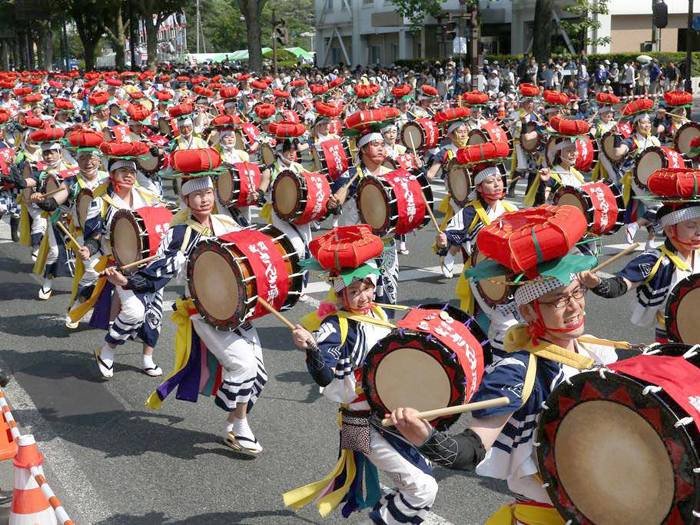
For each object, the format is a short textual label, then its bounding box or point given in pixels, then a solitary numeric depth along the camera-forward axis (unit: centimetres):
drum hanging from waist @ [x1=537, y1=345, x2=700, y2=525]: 269
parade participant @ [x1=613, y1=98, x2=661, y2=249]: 1232
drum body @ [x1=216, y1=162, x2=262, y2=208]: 1074
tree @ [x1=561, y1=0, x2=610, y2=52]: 4144
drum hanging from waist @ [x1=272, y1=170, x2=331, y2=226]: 921
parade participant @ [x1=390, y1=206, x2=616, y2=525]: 342
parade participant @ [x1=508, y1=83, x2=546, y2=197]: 1567
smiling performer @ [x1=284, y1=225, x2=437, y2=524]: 449
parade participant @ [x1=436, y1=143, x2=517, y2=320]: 745
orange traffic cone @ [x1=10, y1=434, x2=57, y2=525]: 429
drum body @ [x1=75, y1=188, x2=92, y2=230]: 902
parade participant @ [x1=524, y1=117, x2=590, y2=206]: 970
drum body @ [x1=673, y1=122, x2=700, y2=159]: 1350
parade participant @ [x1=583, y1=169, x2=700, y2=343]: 572
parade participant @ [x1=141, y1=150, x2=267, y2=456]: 611
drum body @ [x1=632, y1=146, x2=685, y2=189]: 1143
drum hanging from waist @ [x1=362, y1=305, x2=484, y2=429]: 384
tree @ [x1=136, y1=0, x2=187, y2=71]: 5891
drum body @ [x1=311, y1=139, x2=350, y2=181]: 1266
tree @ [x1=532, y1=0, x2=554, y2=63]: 3600
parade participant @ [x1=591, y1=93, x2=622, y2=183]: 1334
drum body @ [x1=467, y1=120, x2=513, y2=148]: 1486
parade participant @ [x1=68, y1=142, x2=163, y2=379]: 786
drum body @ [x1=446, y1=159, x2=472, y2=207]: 926
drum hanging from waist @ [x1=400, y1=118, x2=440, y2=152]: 1611
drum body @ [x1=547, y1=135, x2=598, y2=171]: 1208
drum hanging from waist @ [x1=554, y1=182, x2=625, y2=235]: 789
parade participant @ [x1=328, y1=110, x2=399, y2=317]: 917
